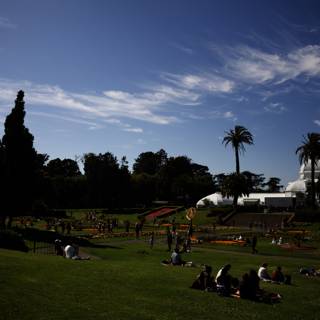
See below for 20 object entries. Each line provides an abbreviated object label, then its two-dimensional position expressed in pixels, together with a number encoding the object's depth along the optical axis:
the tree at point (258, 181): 146.26
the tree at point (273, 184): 151.53
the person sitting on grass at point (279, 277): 17.04
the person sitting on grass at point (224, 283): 13.92
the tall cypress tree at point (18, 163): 36.53
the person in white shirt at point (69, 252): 20.88
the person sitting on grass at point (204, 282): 14.63
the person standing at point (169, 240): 28.70
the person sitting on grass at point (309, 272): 19.82
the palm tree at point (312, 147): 65.02
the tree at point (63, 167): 110.36
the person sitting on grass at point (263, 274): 17.32
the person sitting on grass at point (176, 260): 20.88
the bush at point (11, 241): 22.80
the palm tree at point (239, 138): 73.26
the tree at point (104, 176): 82.91
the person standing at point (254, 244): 28.86
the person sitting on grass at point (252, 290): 13.51
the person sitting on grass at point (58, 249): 22.75
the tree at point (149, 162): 142.93
